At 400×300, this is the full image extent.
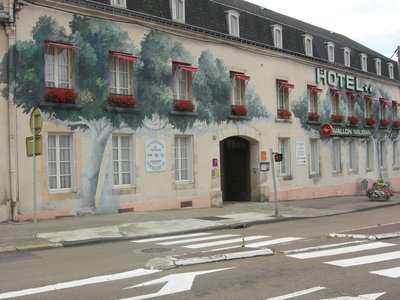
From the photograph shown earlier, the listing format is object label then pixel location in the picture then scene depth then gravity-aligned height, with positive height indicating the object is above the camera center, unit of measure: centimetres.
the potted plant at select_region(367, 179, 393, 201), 2472 -120
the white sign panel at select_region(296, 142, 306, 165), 2566 +87
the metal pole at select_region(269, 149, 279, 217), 1756 -135
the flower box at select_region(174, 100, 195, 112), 1941 +266
